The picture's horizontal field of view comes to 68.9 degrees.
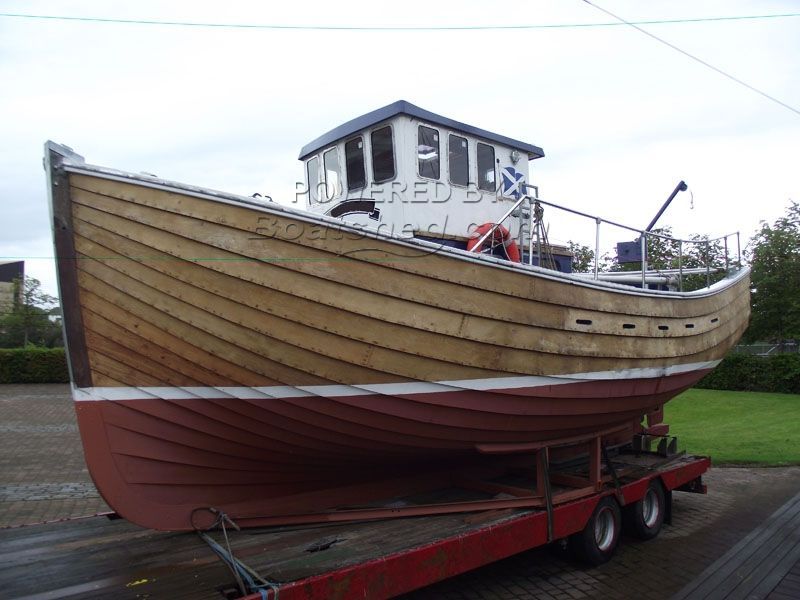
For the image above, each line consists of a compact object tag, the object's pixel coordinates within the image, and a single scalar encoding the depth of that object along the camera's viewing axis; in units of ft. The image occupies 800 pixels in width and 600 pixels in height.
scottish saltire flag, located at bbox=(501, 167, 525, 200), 19.98
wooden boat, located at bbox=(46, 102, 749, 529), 11.60
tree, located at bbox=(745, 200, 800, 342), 68.13
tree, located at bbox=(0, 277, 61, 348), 89.10
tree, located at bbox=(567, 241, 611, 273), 74.33
